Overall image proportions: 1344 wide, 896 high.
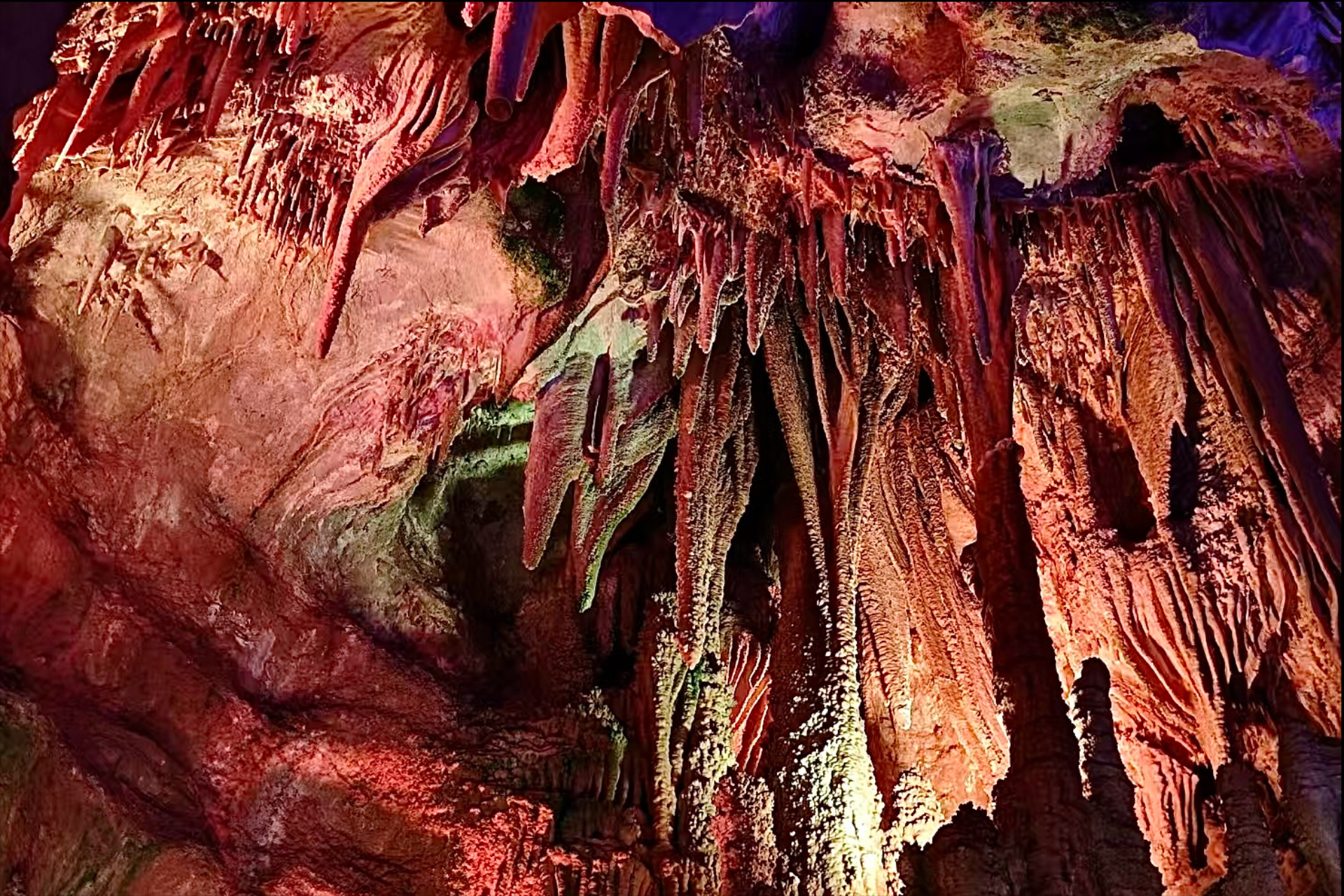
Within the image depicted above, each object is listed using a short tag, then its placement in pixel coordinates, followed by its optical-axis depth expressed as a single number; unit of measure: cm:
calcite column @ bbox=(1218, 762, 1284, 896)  387
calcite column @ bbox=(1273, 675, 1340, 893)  467
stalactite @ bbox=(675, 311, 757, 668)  551
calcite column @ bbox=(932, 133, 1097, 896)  348
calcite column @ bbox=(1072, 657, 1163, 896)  339
